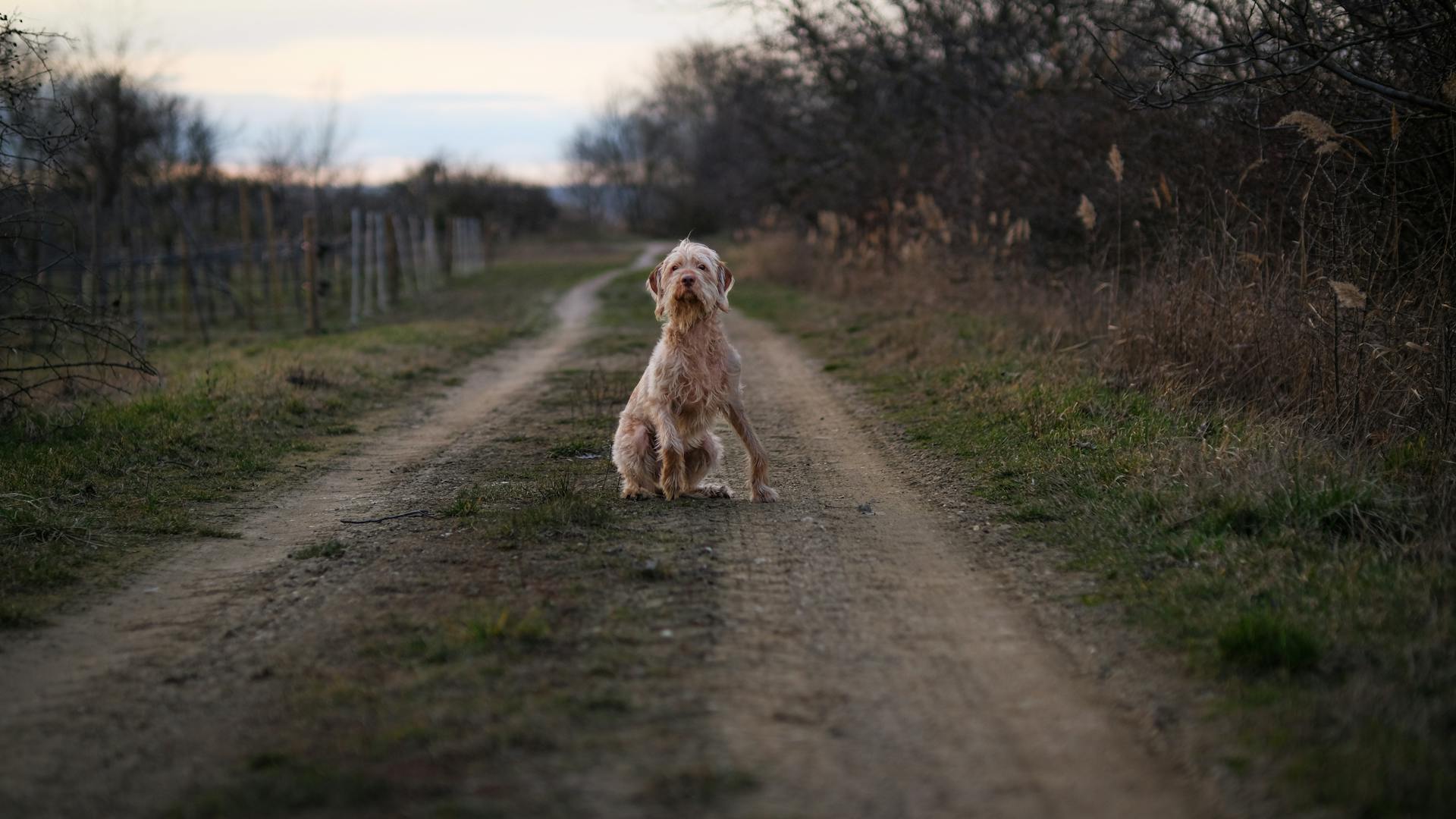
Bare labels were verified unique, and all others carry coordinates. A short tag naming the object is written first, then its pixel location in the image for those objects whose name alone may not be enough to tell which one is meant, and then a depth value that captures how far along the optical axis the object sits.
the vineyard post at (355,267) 20.84
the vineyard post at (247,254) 19.75
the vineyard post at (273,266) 19.94
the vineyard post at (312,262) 17.69
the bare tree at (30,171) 7.61
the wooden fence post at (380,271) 23.32
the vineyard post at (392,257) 25.81
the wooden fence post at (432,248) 33.16
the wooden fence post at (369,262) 22.89
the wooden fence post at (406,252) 30.27
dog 6.86
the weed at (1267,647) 3.86
